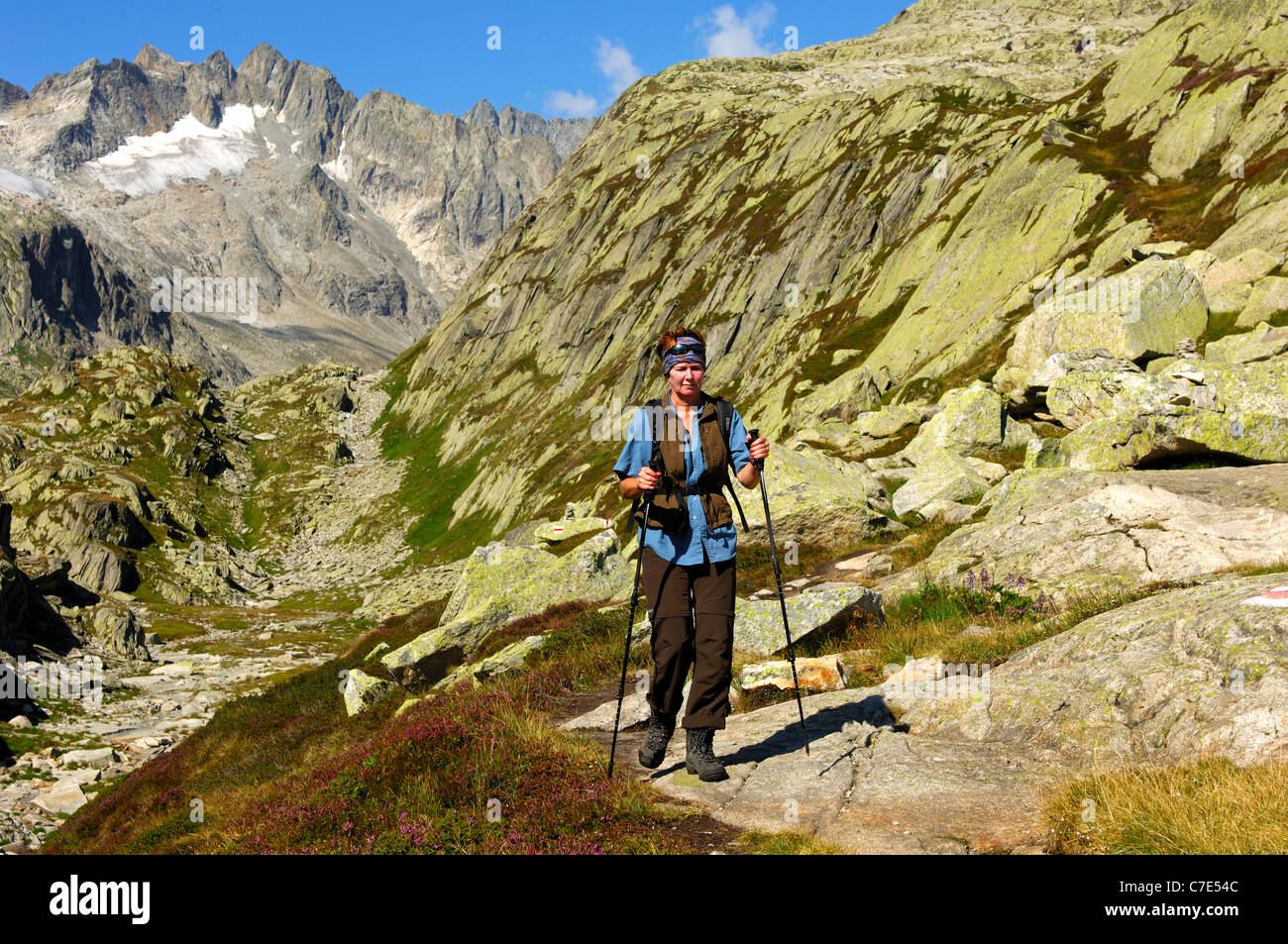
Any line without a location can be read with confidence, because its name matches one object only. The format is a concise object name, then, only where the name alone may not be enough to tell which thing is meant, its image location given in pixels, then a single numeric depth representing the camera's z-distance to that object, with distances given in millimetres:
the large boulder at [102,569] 88938
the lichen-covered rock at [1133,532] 11312
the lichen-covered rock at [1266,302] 27156
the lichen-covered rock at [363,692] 19459
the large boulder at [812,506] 22516
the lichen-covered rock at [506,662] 15719
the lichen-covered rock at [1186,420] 16094
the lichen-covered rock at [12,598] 52312
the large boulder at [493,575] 23484
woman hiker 8516
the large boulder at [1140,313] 28109
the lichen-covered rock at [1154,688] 6820
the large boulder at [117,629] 60781
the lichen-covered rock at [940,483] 22500
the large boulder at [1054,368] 26125
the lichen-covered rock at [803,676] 11484
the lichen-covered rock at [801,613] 13148
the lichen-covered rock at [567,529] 33219
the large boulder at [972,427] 27234
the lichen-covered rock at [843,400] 52938
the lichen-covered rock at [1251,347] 22906
